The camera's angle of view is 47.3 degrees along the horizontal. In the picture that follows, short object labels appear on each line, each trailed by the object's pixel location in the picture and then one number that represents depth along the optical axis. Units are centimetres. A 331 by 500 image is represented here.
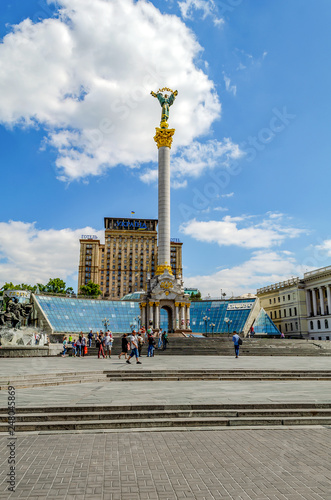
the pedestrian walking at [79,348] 3062
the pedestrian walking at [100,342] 2746
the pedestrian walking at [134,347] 2117
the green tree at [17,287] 8338
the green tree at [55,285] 9425
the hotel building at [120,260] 14062
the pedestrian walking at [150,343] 2545
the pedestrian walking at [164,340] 3351
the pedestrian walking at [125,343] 2388
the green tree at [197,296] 12368
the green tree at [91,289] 10650
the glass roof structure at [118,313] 6100
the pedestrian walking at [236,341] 2644
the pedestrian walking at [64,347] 3147
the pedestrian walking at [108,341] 2737
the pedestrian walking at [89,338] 3543
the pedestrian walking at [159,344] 3514
